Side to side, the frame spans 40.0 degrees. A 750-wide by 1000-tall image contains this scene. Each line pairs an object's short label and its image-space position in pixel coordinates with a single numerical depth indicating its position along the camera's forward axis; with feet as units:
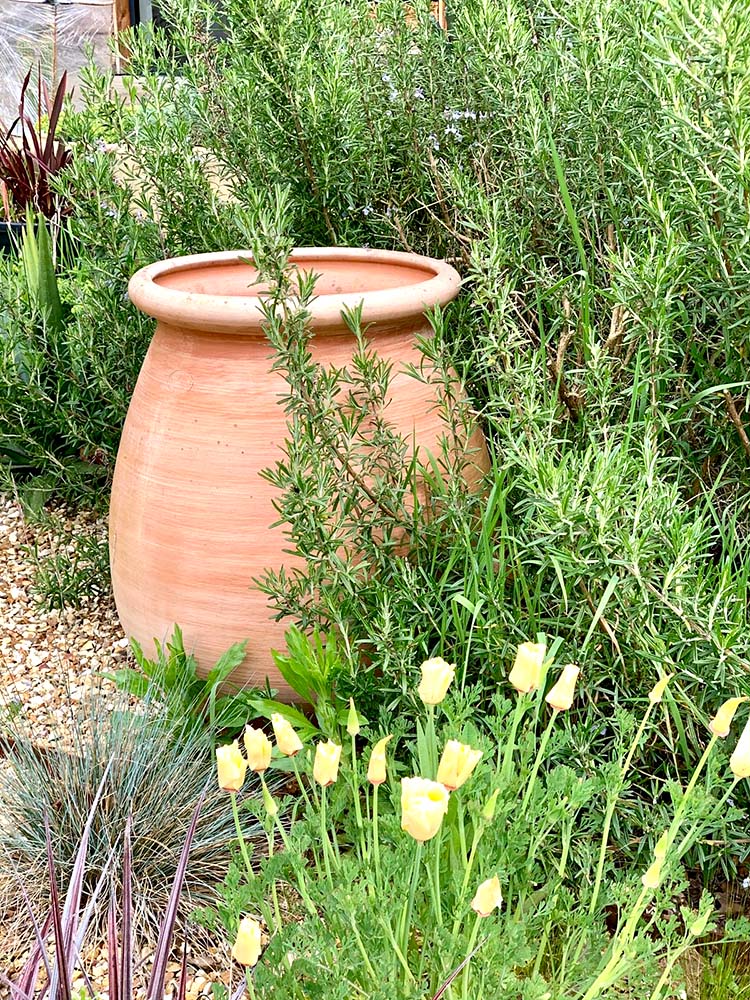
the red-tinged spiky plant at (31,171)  13.65
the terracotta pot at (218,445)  6.46
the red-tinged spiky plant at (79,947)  3.93
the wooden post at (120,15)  18.56
